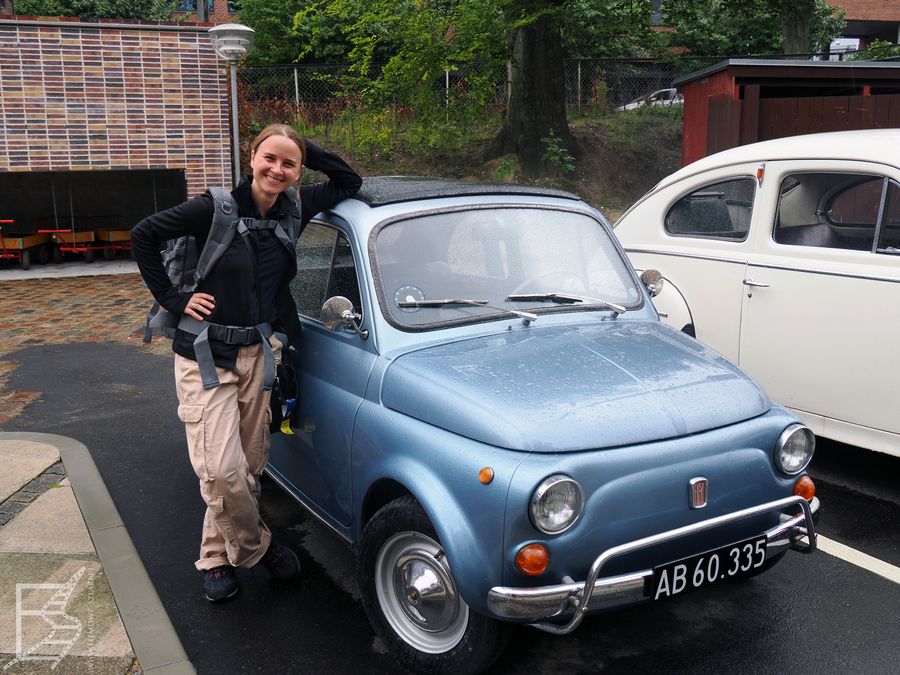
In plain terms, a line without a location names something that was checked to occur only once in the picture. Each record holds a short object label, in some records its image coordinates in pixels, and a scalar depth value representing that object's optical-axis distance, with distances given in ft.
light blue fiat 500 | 9.51
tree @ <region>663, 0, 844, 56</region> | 102.12
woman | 12.13
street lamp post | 39.52
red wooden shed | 36.91
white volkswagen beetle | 16.11
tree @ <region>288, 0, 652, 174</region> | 56.39
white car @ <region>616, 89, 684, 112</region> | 79.56
